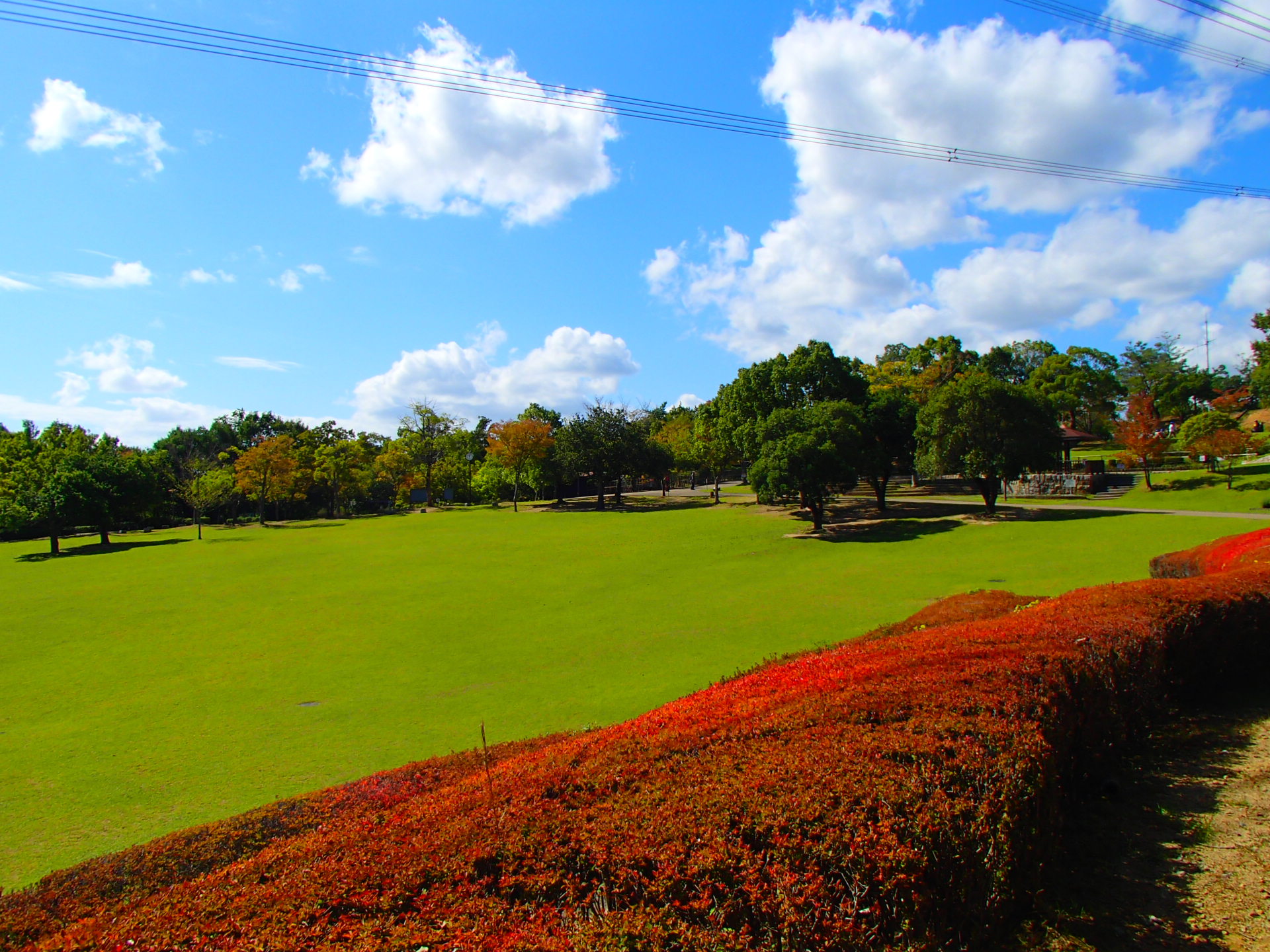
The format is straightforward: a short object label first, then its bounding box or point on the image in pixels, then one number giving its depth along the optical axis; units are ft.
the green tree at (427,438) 254.06
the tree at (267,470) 188.65
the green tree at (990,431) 97.60
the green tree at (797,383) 141.28
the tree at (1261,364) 154.30
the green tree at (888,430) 120.26
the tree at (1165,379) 204.85
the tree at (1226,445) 114.21
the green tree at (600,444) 189.88
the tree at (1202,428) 123.13
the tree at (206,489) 172.96
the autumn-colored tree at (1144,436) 123.85
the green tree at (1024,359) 252.91
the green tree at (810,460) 98.53
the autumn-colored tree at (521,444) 201.16
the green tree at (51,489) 126.31
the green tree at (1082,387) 216.13
